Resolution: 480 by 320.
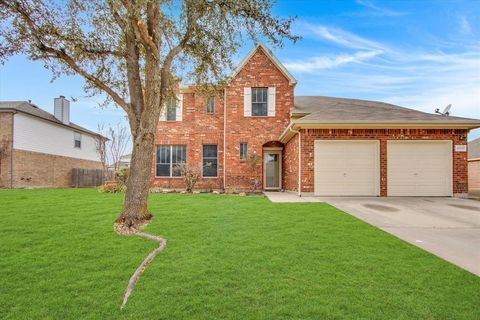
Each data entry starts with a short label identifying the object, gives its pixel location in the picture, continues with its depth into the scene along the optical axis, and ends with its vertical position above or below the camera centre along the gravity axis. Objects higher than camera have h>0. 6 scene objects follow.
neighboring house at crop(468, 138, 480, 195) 18.95 -0.11
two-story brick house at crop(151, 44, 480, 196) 11.27 +1.12
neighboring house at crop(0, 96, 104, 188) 18.16 +1.65
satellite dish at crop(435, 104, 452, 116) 13.35 +2.69
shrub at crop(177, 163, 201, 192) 15.23 -0.44
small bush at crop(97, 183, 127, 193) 14.68 -1.11
